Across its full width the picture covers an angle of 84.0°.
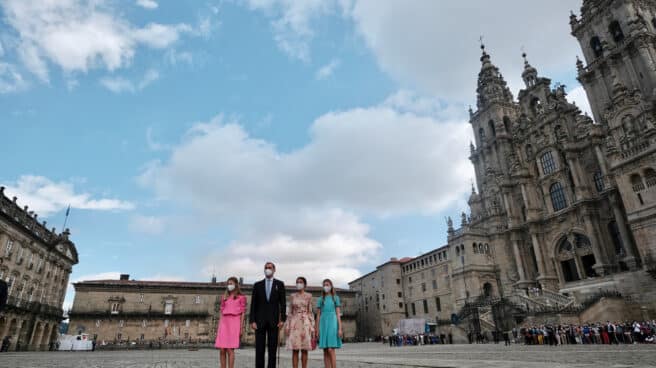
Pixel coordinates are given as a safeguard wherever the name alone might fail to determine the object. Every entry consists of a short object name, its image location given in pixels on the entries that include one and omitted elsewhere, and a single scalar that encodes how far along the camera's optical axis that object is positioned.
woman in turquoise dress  6.57
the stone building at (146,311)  47.56
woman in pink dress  6.69
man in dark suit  6.31
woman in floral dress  6.43
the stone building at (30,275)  32.42
